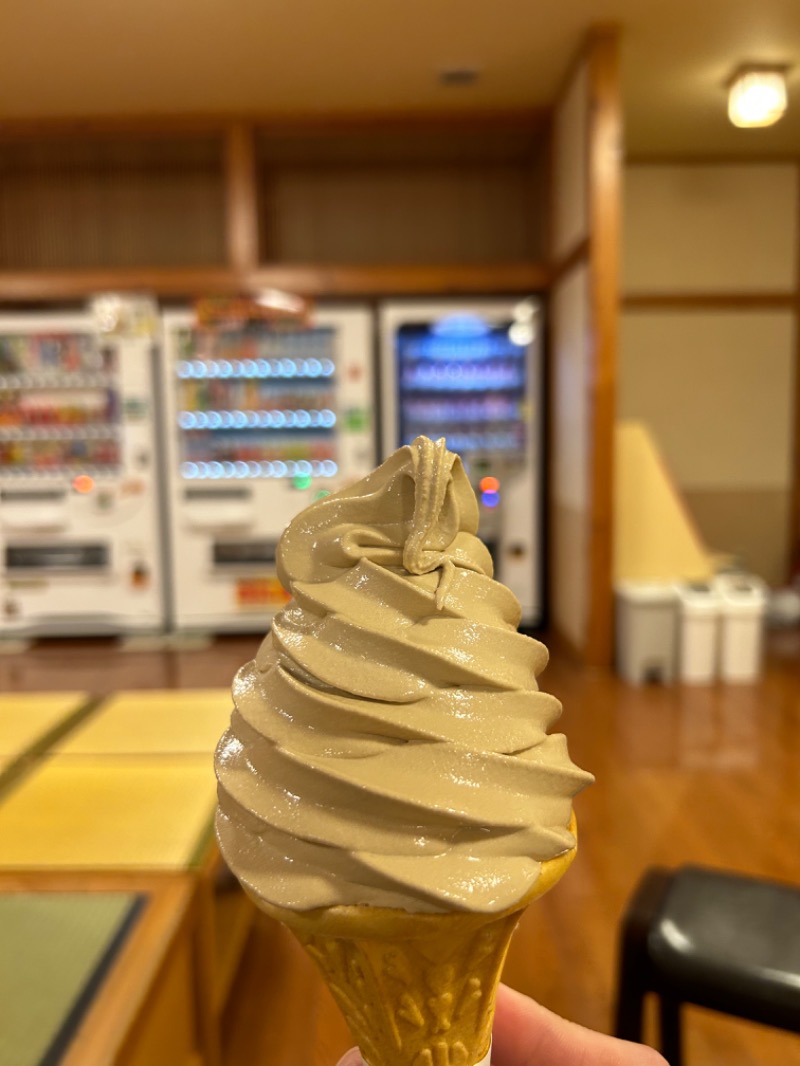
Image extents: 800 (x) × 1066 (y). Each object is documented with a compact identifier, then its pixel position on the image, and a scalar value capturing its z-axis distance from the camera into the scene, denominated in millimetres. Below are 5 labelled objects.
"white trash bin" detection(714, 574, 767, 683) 4836
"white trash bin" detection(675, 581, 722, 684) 4807
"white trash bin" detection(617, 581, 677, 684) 4812
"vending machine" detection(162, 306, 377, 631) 5926
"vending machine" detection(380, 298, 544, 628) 5855
